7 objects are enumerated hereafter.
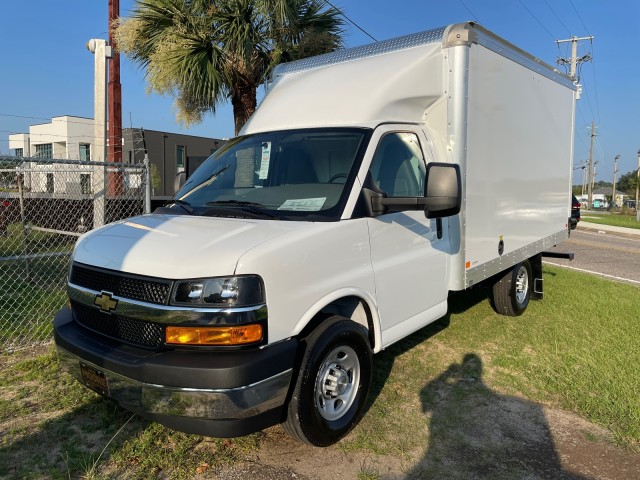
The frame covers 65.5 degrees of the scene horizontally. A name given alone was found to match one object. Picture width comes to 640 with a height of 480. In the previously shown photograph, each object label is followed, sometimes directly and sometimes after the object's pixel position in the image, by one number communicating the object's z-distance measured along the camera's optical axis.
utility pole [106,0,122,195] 12.49
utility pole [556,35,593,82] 37.28
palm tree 9.20
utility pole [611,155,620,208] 65.31
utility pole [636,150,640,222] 43.01
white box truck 2.69
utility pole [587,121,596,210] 62.12
